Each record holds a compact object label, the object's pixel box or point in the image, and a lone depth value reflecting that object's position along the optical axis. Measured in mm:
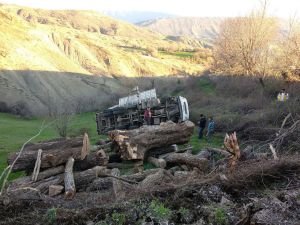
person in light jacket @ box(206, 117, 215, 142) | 12963
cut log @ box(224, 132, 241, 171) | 7083
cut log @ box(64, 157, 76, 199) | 6669
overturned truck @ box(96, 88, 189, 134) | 14184
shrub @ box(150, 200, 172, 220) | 4333
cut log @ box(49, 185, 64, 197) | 6797
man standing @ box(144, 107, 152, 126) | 13765
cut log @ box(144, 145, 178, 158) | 9636
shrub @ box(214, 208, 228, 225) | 4193
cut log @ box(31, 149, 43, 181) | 7421
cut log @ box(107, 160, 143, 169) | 8946
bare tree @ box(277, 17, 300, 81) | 18869
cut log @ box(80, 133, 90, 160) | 8260
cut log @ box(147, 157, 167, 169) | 8735
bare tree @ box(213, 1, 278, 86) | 23455
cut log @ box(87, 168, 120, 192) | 7072
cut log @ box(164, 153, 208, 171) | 8043
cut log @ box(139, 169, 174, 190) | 6513
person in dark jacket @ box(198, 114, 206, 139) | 12942
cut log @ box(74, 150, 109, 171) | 8323
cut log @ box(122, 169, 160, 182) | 7336
